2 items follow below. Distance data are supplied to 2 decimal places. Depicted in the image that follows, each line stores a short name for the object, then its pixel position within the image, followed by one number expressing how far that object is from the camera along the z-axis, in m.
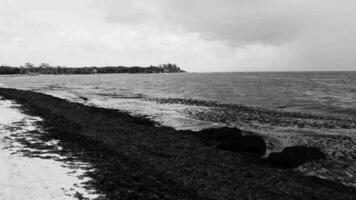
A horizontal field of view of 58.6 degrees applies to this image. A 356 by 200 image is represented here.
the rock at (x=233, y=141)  16.50
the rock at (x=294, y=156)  14.26
